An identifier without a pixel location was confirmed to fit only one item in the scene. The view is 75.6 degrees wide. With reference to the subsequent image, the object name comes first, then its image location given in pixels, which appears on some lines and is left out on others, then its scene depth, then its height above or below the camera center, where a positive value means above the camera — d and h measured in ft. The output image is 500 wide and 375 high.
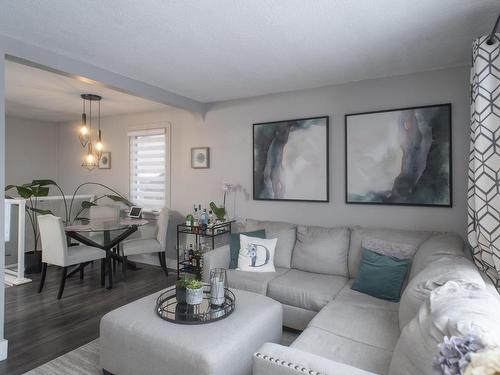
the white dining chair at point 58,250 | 11.91 -2.47
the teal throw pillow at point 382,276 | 8.16 -2.35
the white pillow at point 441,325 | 3.68 -1.70
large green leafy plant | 14.88 -0.74
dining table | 12.92 -1.95
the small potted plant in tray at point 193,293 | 7.22 -2.38
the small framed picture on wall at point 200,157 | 14.64 +1.35
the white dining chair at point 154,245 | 14.03 -2.57
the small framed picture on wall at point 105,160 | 17.94 +1.49
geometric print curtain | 6.69 +0.71
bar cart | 12.97 -1.88
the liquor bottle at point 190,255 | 13.74 -2.94
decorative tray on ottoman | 6.67 -2.73
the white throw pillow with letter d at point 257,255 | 10.50 -2.25
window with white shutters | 16.17 +0.99
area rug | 7.34 -4.20
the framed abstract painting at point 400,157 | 9.95 +0.98
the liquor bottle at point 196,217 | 14.15 -1.39
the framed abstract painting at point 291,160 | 11.96 +1.04
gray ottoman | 5.68 -2.94
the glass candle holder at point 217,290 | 7.32 -2.34
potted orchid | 13.65 -0.91
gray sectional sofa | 5.31 -2.61
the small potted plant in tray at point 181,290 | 7.32 -2.36
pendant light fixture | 13.69 +3.13
